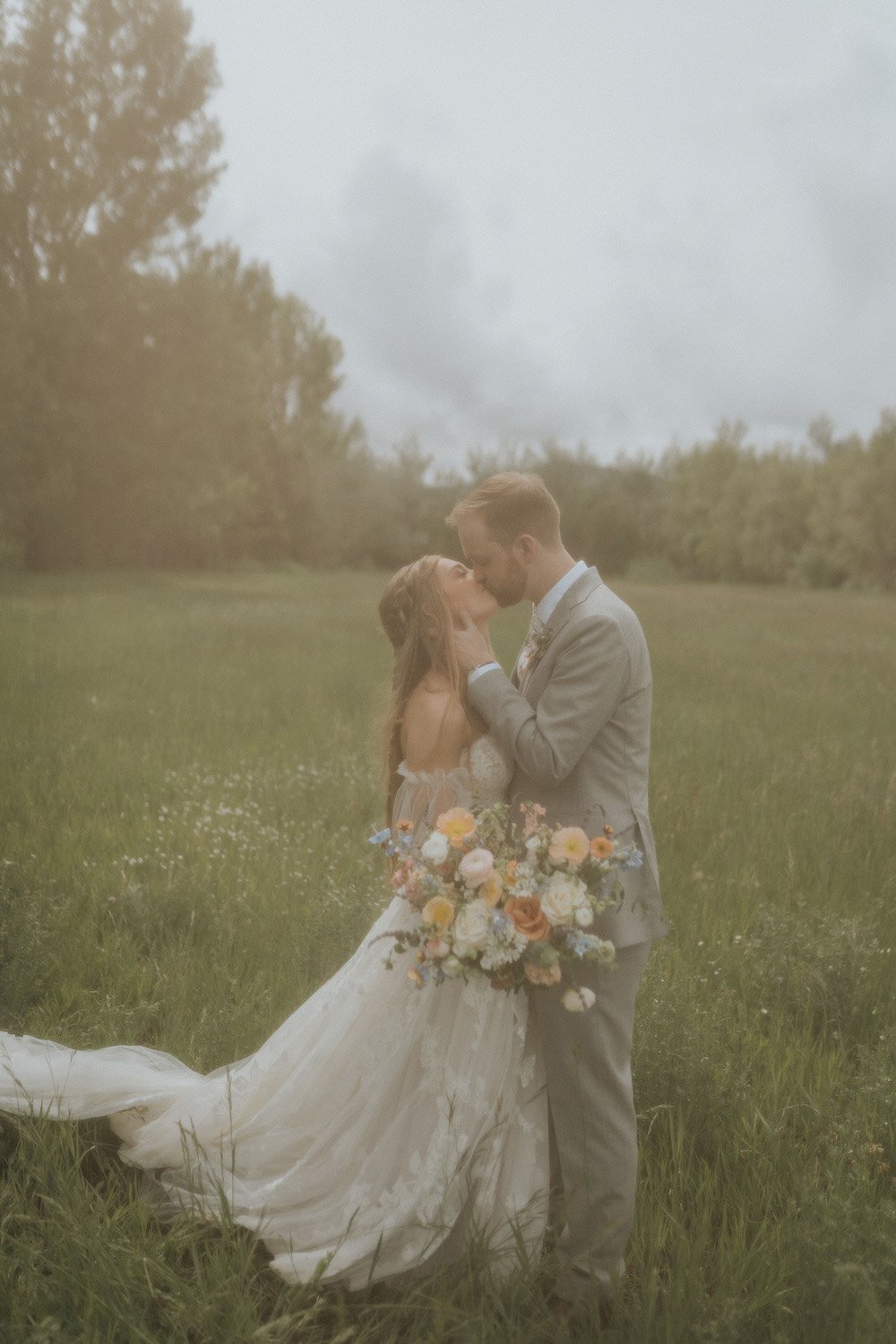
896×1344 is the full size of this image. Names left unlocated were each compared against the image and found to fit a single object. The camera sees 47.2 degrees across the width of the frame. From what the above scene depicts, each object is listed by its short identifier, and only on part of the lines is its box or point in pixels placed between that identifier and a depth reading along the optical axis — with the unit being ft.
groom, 9.70
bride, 10.26
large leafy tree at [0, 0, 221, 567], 106.63
